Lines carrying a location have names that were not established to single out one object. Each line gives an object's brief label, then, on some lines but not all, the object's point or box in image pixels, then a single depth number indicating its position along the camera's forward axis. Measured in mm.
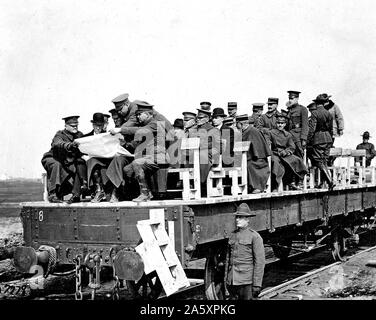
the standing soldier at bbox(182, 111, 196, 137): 10719
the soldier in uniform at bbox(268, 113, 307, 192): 10031
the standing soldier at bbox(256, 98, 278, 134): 11073
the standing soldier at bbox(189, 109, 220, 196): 7762
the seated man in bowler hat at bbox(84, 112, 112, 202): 7809
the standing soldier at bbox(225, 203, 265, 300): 6738
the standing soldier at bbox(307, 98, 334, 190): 11087
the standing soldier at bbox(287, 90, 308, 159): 10719
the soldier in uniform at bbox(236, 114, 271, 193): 8844
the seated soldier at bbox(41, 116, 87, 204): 8117
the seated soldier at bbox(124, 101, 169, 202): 7367
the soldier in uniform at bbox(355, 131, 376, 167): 16781
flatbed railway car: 6664
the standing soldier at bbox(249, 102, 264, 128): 11164
